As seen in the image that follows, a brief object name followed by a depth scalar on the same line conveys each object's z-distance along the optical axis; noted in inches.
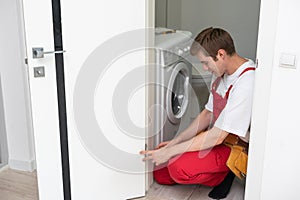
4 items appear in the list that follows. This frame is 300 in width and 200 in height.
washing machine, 93.5
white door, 71.8
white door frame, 70.6
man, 82.5
